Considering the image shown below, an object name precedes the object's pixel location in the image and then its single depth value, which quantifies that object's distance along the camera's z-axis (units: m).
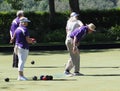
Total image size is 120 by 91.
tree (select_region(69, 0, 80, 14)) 33.25
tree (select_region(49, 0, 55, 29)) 34.47
